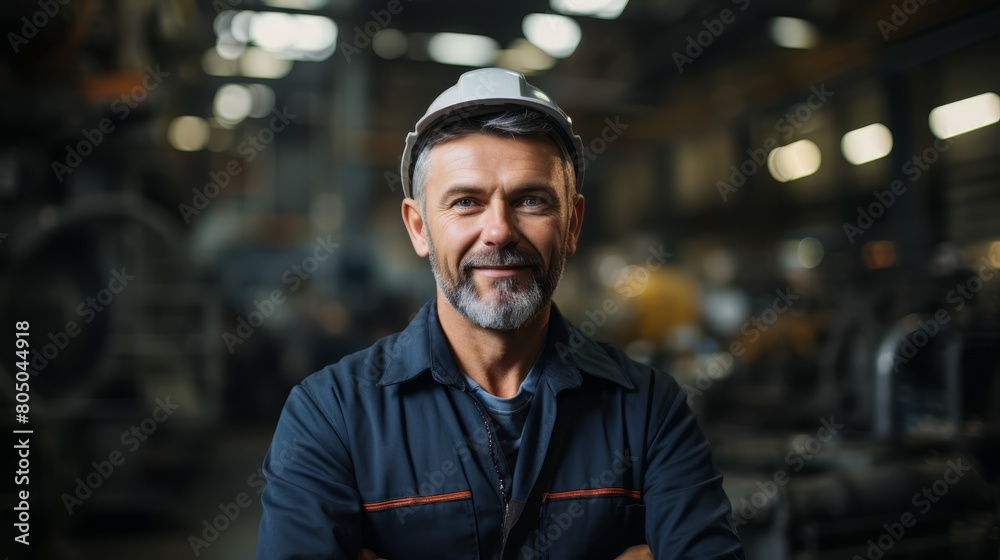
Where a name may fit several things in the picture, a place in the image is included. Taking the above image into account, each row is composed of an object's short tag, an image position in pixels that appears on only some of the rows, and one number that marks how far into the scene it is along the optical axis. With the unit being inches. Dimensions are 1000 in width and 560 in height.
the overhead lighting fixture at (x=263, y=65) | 317.1
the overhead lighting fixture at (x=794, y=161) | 360.5
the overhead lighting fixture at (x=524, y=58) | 316.3
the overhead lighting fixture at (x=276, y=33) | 282.4
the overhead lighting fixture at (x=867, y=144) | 315.0
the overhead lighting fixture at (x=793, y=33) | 322.7
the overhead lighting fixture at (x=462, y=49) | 312.7
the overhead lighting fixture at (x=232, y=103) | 329.7
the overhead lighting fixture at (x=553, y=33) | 307.9
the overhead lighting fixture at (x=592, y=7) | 291.8
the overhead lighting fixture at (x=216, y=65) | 310.3
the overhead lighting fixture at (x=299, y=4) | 272.4
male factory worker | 54.2
